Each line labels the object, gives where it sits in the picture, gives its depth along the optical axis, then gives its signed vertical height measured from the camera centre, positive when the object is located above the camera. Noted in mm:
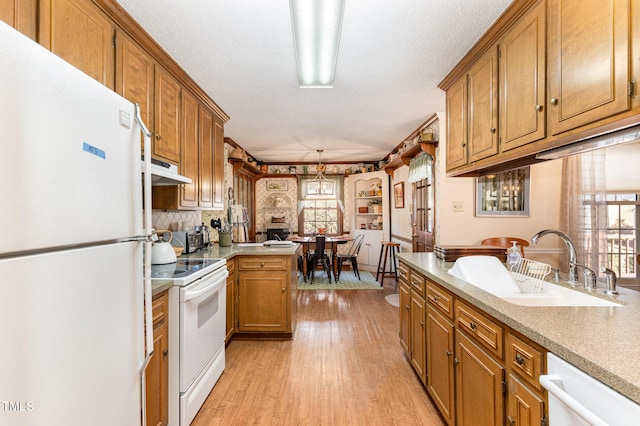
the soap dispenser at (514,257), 1840 -294
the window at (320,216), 6793 -77
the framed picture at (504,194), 3307 +215
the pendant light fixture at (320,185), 5535 +627
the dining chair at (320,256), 5098 -810
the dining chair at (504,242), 3139 -334
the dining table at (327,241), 5367 -615
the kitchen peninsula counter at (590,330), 718 -394
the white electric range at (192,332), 1656 -777
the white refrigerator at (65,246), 654 -93
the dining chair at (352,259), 5450 -893
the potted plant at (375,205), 6367 +172
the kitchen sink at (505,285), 1478 -416
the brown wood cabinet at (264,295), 2881 -833
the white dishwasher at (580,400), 668 -495
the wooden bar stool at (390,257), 5303 -908
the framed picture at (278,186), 6715 +637
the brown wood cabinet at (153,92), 1775 +864
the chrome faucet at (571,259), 1548 -260
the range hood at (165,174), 1833 +264
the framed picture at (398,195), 5293 +348
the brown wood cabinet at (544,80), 1065 +645
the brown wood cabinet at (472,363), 994 -686
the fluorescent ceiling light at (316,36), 1539 +1125
